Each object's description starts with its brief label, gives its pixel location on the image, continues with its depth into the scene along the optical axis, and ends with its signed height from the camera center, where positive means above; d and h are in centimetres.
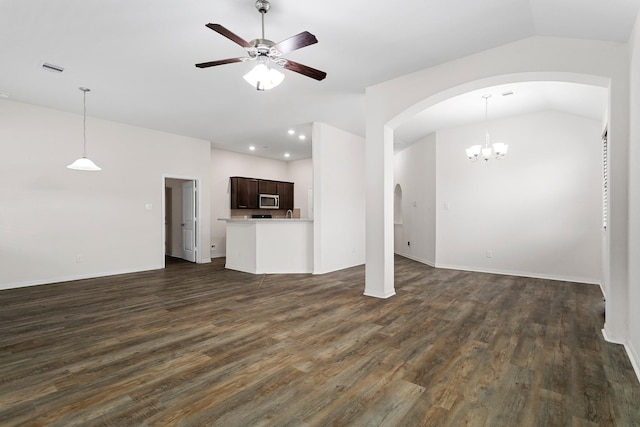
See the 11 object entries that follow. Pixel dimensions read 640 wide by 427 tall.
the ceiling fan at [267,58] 232 +128
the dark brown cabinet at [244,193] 877 +58
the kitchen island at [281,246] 612 -66
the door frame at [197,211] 727 +4
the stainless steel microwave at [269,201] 930 +36
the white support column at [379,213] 427 -1
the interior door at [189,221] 756 -21
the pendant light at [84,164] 443 +72
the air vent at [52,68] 370 +178
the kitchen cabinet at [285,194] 979 +60
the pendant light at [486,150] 510 +106
